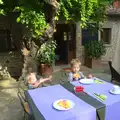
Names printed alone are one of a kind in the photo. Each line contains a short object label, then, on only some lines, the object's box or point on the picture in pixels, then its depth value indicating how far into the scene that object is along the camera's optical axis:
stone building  5.26
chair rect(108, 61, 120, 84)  3.23
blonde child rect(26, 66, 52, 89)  2.56
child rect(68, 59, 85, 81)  2.60
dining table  1.56
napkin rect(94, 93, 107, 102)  1.81
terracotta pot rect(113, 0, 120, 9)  6.39
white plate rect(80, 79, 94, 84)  2.36
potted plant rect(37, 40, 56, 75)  4.90
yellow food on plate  1.67
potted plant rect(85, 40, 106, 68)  5.70
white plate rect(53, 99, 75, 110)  1.64
